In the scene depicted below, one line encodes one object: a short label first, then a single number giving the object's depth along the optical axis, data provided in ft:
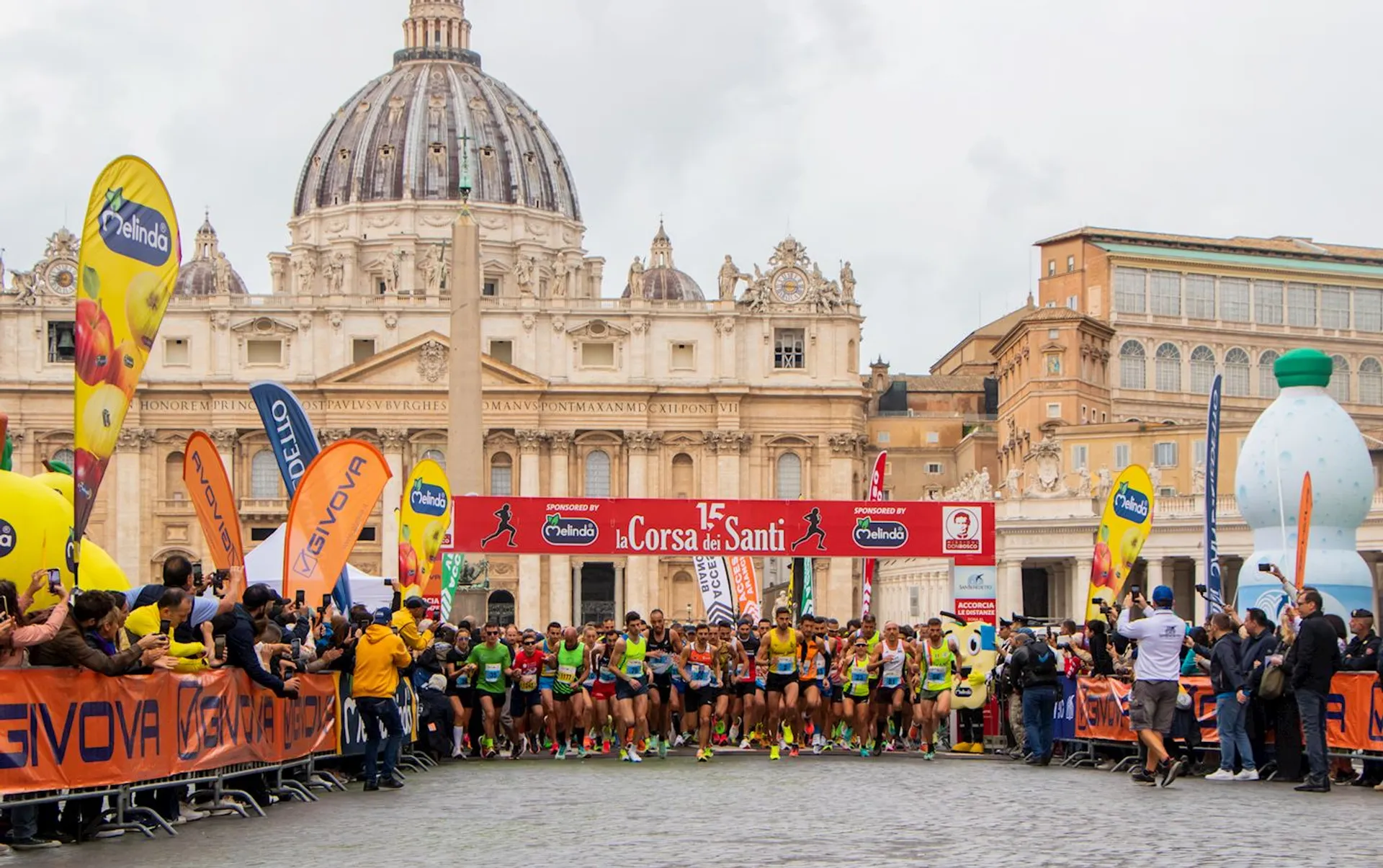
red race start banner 109.91
